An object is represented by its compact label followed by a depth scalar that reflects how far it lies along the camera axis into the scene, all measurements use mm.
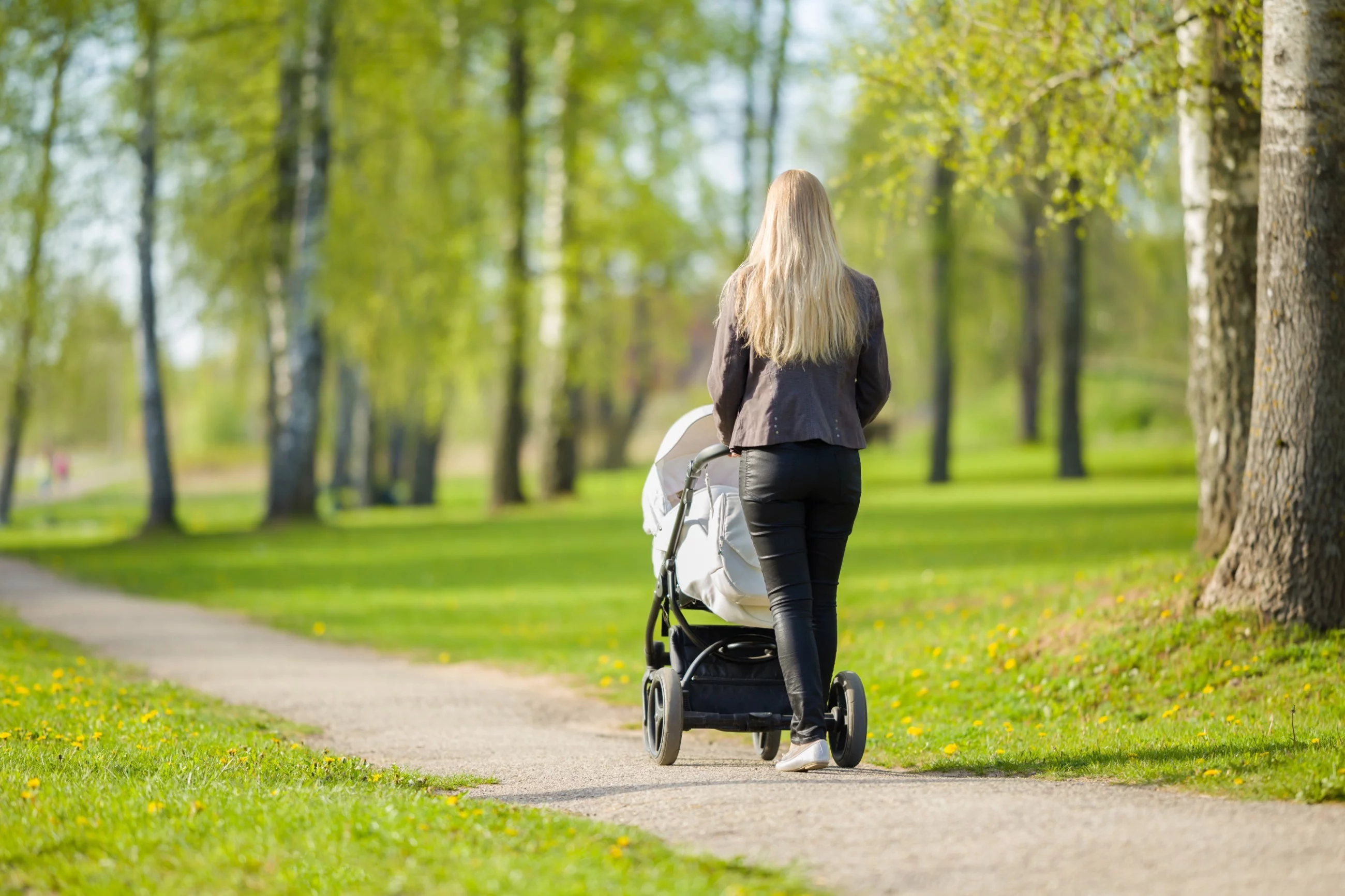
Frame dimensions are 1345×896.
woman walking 10305
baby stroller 11055
